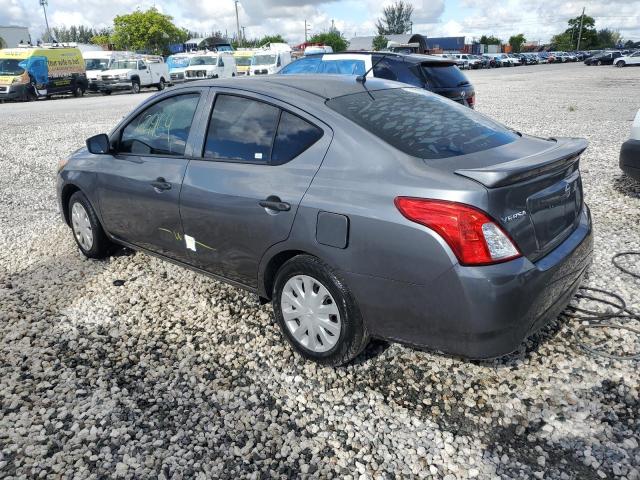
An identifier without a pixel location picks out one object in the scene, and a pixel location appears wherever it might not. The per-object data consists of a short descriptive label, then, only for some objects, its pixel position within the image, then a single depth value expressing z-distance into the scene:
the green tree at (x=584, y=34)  107.94
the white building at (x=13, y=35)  63.06
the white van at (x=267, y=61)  29.77
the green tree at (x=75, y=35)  108.88
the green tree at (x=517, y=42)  114.19
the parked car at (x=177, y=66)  32.50
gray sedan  2.44
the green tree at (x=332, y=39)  92.40
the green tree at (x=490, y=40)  117.99
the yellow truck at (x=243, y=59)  32.62
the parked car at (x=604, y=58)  53.67
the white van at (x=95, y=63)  29.78
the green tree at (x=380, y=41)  80.62
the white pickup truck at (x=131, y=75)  29.41
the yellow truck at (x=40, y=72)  23.95
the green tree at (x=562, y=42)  109.13
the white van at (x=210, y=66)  29.91
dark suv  8.30
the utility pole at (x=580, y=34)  103.45
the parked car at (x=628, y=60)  48.31
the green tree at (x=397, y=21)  111.75
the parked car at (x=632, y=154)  5.61
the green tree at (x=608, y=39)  113.32
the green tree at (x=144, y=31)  71.31
